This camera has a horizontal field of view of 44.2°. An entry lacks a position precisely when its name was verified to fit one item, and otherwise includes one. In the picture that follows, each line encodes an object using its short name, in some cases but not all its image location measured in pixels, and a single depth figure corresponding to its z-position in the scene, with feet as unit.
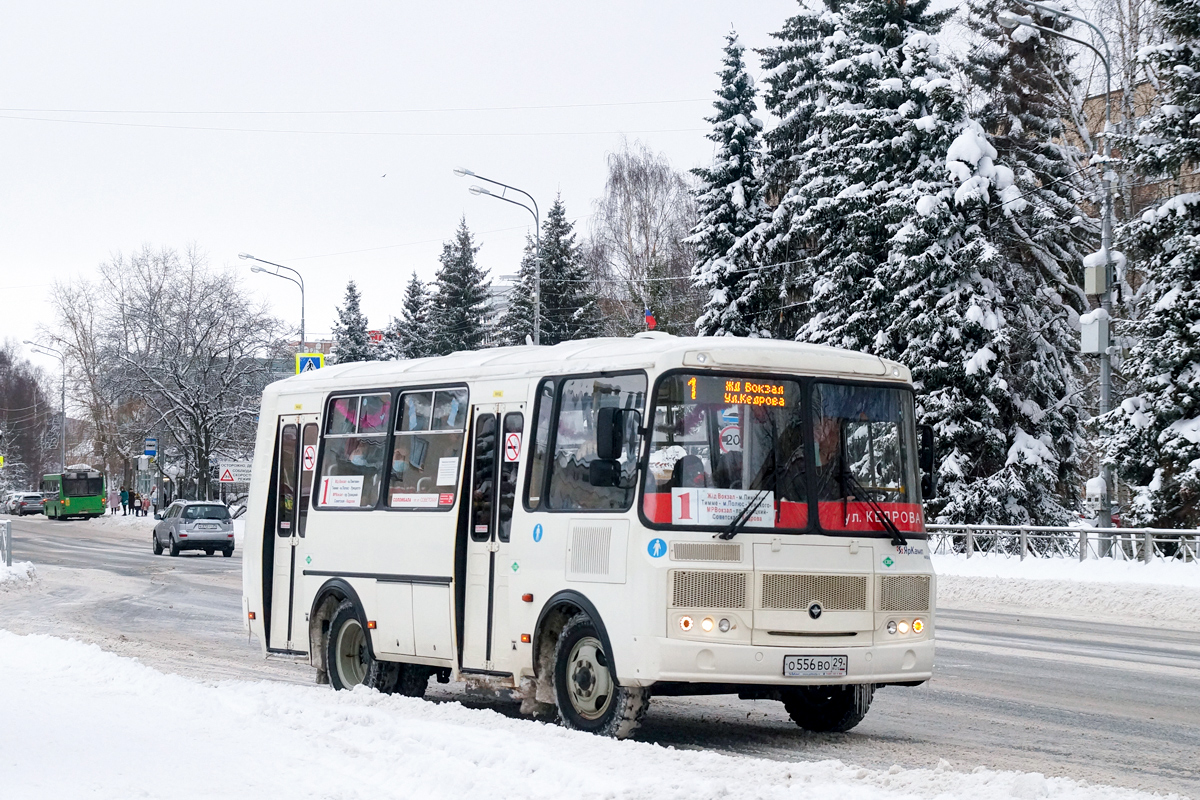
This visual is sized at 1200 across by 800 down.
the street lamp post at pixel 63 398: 277.05
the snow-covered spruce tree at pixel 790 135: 140.15
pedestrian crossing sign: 132.26
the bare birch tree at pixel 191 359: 217.77
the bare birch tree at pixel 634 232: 221.87
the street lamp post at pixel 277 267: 174.40
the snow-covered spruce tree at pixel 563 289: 205.87
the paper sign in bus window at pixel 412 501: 39.19
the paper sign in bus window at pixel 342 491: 42.65
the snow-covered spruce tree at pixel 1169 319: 92.43
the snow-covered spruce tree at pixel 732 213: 143.23
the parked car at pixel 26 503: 328.70
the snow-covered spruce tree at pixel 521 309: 209.87
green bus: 272.10
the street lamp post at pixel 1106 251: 94.07
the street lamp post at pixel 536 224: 135.23
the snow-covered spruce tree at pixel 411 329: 229.45
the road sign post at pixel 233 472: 169.07
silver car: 146.10
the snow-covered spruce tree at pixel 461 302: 219.00
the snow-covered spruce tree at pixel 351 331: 236.22
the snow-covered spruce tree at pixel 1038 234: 117.80
